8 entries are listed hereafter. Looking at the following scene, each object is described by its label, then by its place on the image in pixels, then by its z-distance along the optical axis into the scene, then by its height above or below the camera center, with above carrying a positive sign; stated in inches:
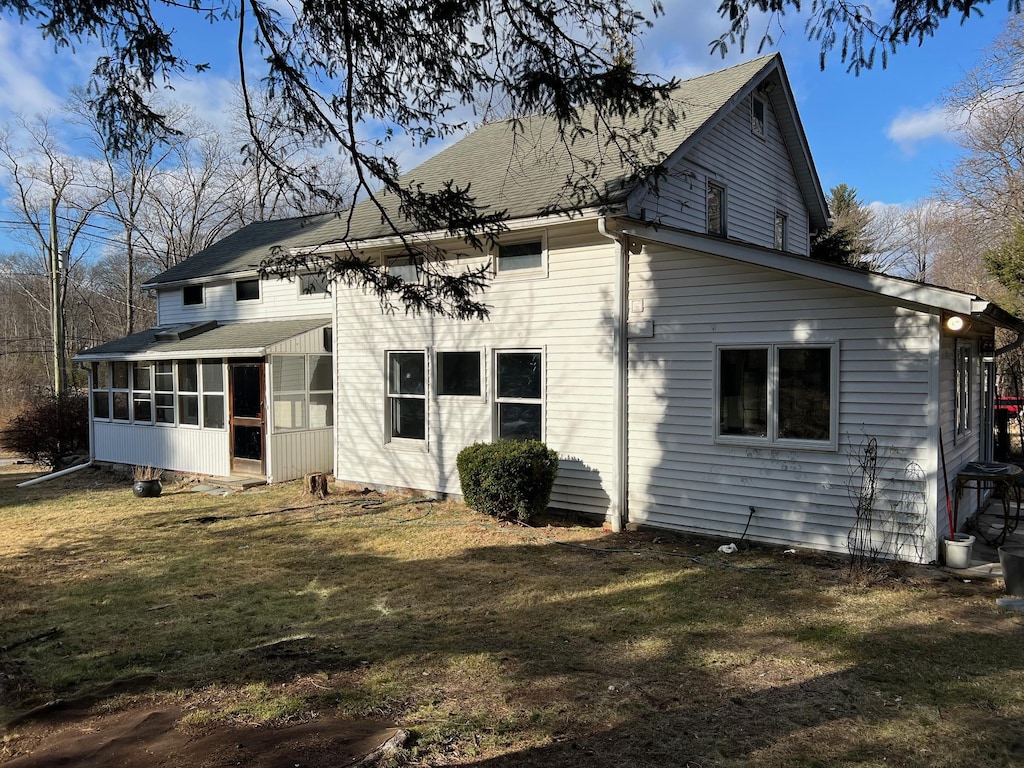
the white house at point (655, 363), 278.5 +4.8
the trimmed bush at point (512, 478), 350.0 -57.4
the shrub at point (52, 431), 673.0 -58.4
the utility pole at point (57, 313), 932.6 +91.4
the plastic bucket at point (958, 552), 263.1 -74.2
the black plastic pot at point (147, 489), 488.7 -85.8
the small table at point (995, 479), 292.1 -50.0
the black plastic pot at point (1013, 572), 234.2 -73.4
